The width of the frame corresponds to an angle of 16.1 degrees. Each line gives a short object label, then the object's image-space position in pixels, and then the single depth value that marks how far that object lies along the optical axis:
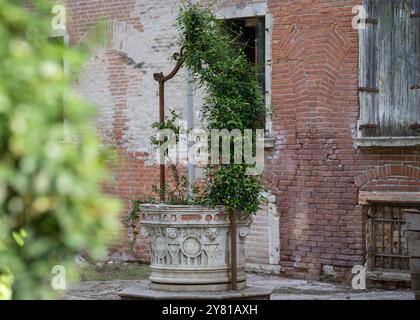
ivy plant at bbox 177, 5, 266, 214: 13.98
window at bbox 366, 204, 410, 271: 17.67
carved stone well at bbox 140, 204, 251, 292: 13.74
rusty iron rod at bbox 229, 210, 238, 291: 13.81
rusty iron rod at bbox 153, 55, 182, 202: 14.67
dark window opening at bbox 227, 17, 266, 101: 20.15
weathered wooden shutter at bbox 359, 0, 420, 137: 17.47
